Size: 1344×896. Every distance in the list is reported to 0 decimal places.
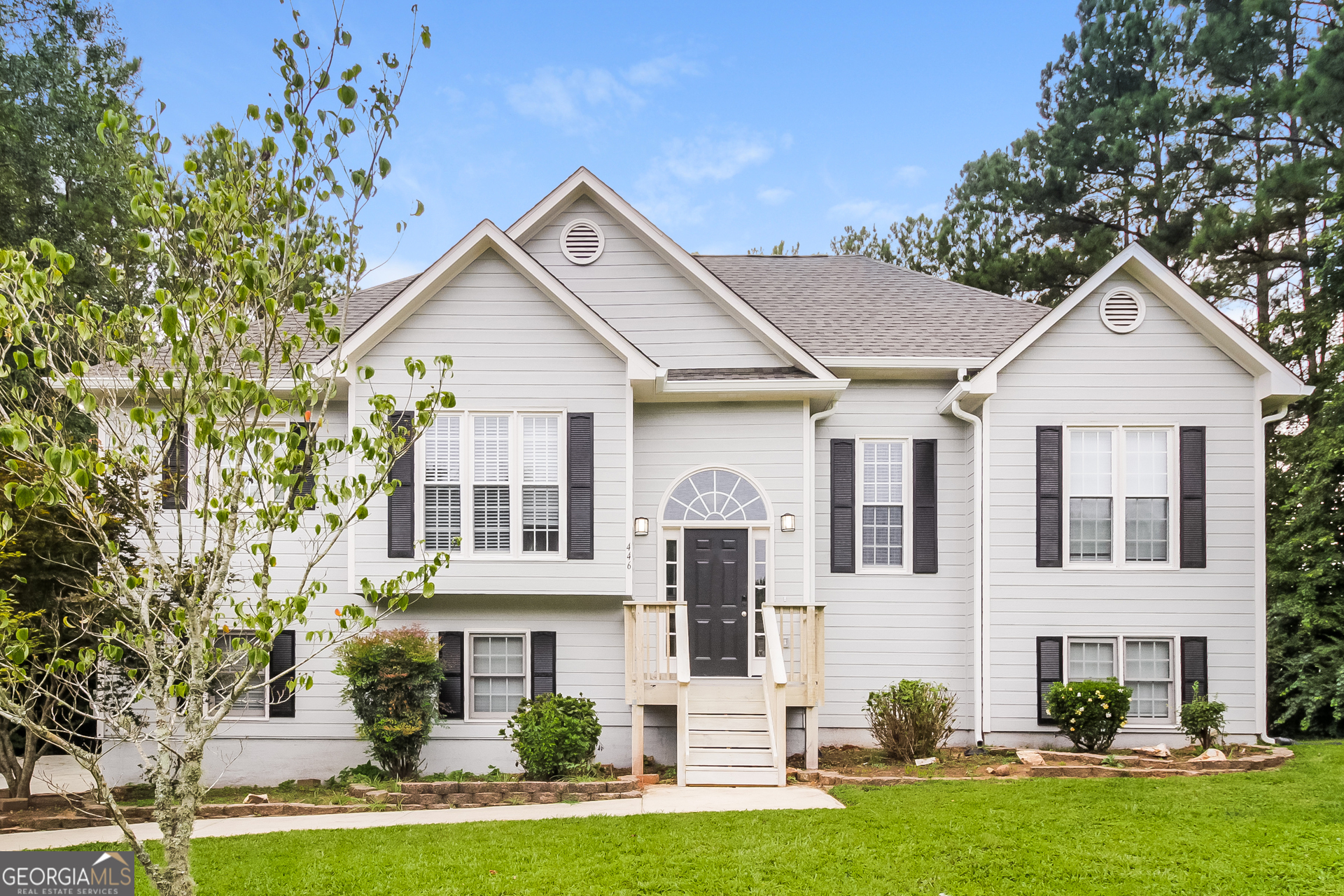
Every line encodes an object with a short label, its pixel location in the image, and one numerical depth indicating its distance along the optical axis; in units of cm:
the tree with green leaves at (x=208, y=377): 366
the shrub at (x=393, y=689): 975
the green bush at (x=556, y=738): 934
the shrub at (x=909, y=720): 1023
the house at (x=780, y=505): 1063
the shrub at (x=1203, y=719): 1046
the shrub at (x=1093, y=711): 1032
